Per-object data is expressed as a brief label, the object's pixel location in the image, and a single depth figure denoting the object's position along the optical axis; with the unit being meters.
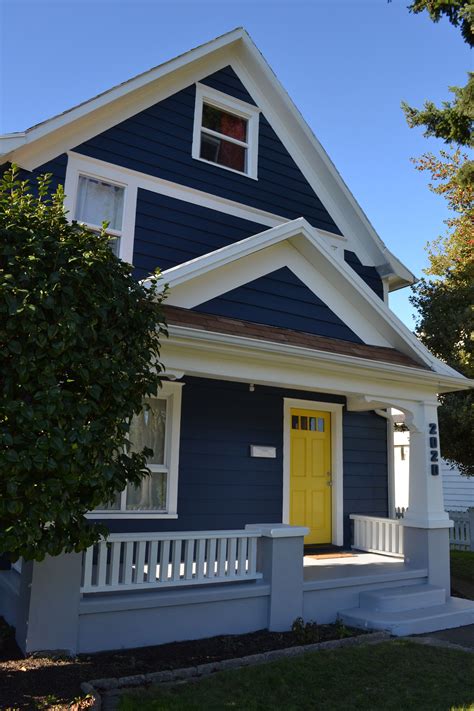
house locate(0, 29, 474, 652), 6.40
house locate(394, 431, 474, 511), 21.34
